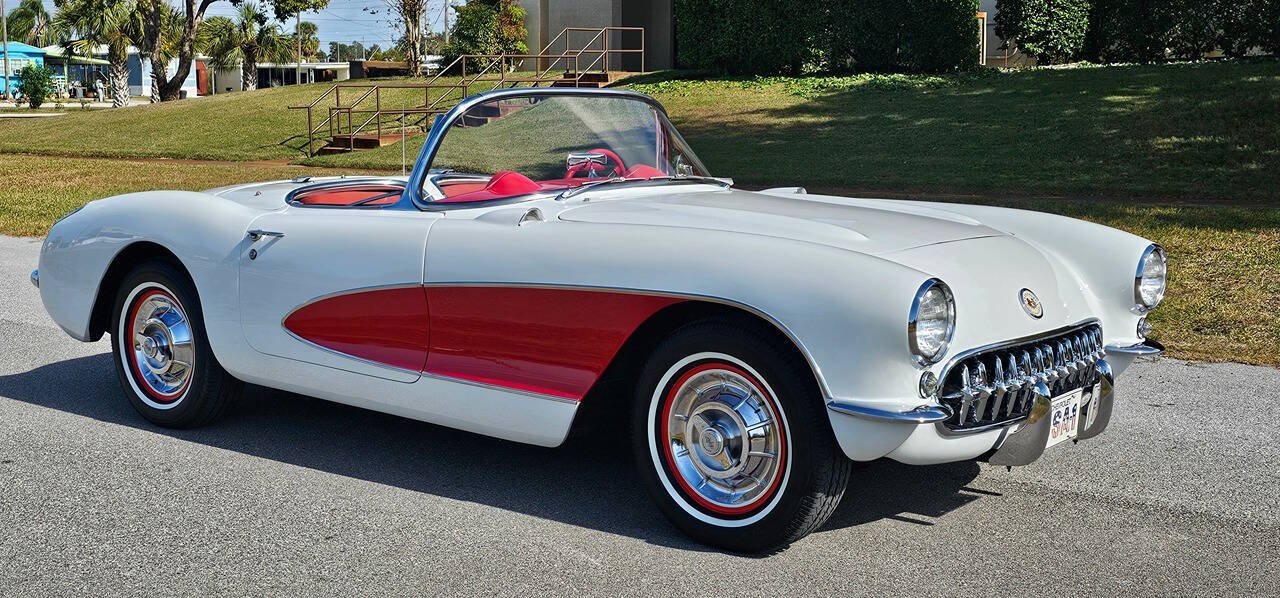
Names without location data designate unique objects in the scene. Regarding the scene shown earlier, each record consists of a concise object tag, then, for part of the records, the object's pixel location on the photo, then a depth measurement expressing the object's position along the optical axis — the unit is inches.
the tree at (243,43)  2250.2
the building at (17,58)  2474.2
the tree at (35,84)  1998.0
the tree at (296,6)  1642.5
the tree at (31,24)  2950.3
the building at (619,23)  1188.5
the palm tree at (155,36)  1521.9
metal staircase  899.4
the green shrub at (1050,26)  871.7
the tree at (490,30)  1317.7
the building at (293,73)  2888.3
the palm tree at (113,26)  1738.4
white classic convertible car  137.9
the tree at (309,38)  3137.3
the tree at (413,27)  1376.7
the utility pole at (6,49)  2346.2
